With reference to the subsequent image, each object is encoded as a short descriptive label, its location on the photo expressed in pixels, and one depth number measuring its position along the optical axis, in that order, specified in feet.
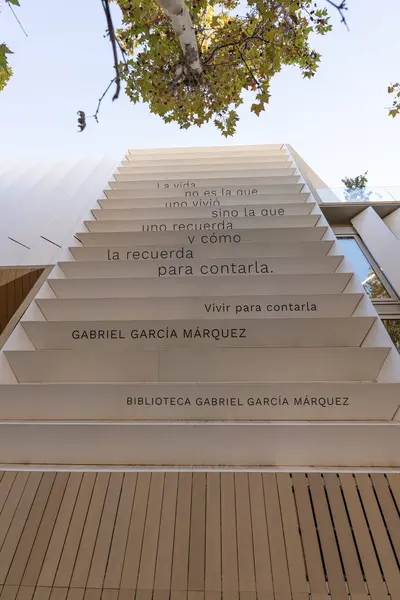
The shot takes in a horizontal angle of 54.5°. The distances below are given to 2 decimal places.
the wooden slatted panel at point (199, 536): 5.58
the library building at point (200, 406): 5.86
